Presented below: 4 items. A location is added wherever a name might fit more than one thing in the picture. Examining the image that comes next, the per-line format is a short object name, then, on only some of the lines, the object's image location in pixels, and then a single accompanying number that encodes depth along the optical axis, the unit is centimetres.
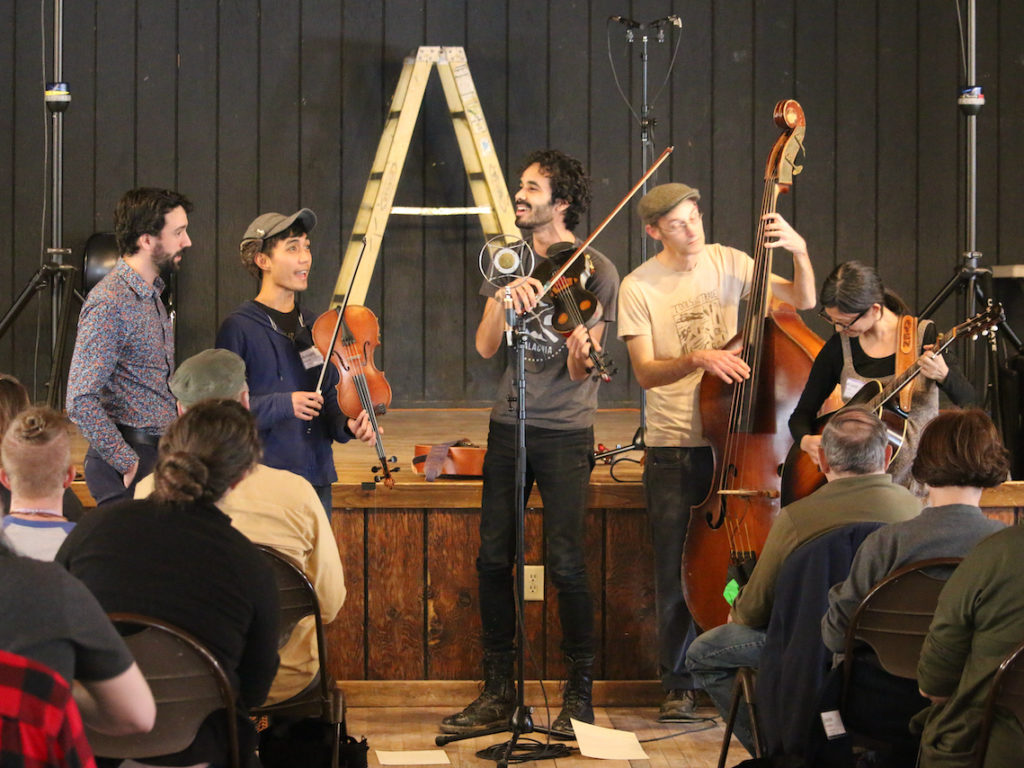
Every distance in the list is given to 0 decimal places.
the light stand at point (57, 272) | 930
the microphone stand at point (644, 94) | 847
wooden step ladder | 1105
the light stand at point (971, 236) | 900
